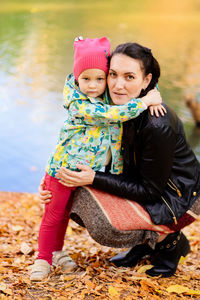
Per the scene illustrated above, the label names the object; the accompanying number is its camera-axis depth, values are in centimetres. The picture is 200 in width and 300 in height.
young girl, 244
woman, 248
